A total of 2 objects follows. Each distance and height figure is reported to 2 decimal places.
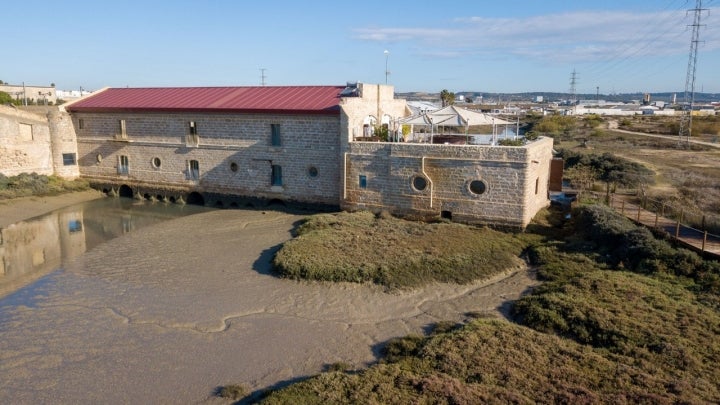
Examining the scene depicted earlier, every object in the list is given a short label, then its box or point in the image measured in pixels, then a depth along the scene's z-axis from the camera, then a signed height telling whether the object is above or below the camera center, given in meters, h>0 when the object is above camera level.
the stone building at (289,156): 21.66 -1.85
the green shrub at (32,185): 29.12 -3.94
